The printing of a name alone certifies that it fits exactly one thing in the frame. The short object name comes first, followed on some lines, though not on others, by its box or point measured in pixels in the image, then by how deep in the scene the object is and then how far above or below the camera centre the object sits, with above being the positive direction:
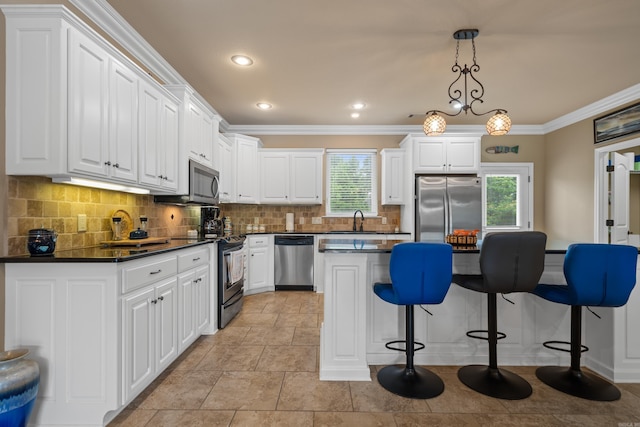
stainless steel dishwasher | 5.04 -0.76
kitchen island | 2.52 -0.87
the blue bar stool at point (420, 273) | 2.01 -0.37
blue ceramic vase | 1.44 -0.81
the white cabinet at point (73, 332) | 1.74 -0.66
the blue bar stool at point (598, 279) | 2.03 -0.41
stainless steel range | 3.36 -0.71
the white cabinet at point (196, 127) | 3.16 +0.97
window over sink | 5.63 +0.54
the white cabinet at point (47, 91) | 1.80 +0.70
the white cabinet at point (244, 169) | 4.94 +0.72
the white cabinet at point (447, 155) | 4.92 +0.92
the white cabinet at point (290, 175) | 5.33 +0.65
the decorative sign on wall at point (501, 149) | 5.47 +1.13
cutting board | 2.42 -0.22
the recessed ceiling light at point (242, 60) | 3.10 +1.53
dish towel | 3.57 -0.60
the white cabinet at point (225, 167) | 4.44 +0.67
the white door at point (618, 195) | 4.23 +0.27
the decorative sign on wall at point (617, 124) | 3.88 +1.18
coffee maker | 4.10 -0.11
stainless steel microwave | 3.30 +0.28
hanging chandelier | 2.67 +0.84
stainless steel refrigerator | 4.77 +0.14
